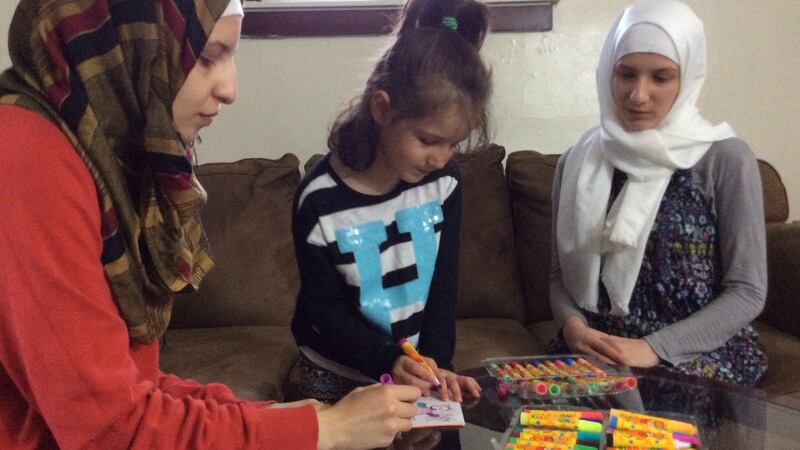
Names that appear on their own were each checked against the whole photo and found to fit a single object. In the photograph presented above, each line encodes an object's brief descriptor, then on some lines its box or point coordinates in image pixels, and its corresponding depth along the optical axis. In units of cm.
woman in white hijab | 138
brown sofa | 191
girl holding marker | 126
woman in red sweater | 66
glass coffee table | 99
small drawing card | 101
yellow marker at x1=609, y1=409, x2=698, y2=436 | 97
